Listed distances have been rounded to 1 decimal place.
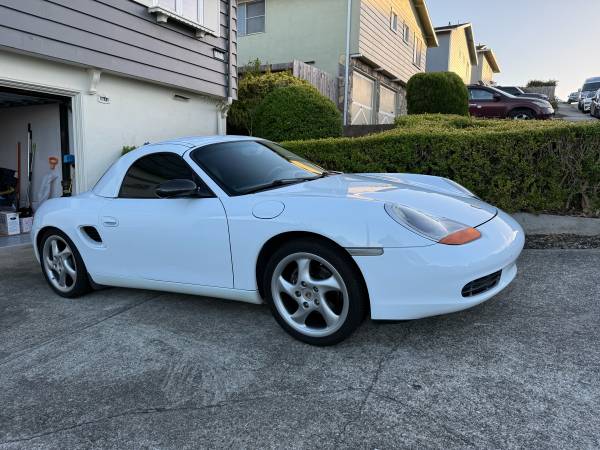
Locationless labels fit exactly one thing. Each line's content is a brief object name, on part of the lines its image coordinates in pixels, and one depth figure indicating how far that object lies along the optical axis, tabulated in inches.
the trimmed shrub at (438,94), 509.4
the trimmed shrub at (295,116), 364.8
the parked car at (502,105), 601.6
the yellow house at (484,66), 1781.5
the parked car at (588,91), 1052.8
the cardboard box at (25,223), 294.8
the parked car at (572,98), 1626.0
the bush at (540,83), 2001.0
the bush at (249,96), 443.2
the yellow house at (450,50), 1192.2
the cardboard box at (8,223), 282.8
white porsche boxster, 105.9
